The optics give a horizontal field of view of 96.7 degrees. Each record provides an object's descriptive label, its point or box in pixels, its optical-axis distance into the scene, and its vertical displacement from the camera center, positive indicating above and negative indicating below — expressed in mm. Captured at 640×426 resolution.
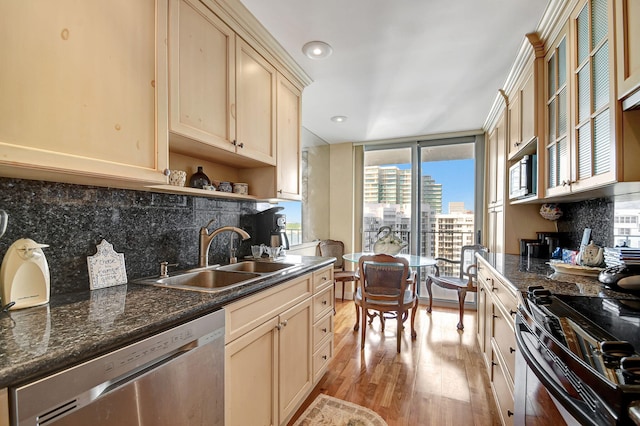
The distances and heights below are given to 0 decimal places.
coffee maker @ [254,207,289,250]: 2416 -133
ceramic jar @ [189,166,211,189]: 1814 +194
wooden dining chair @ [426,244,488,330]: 3244 -843
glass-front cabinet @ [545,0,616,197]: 1260 +560
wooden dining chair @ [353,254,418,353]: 2617 -731
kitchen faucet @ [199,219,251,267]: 1813 -204
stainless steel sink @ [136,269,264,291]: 1580 -399
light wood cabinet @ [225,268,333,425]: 1267 -758
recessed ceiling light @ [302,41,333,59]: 1985 +1162
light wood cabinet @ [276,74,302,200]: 2248 +585
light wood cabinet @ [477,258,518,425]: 1473 -803
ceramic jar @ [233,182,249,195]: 2115 +168
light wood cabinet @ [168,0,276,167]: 1407 +694
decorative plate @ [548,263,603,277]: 1587 -340
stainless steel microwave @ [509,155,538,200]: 2135 +264
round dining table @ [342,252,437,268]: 2871 -535
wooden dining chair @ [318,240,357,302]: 4414 -612
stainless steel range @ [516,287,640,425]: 581 -365
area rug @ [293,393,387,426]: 1736 -1295
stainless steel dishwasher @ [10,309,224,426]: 664 -503
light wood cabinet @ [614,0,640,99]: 1058 +647
